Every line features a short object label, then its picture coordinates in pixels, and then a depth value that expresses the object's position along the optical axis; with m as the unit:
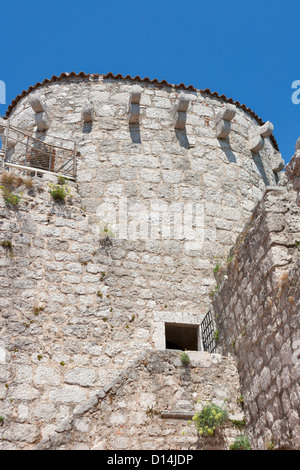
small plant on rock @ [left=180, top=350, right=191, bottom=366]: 6.70
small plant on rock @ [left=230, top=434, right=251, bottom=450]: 6.02
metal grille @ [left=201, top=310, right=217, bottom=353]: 7.87
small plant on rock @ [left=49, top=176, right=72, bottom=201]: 8.69
